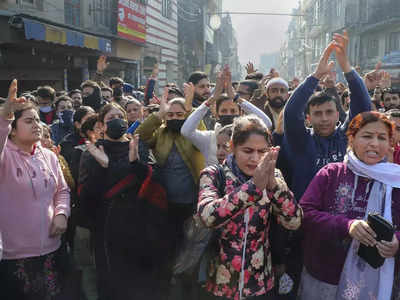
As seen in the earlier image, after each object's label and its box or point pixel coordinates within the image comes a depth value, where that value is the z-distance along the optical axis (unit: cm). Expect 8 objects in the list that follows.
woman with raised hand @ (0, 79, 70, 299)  278
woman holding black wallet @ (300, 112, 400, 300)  216
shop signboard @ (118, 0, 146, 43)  1712
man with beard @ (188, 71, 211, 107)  548
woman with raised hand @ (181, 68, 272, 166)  361
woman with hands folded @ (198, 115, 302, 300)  219
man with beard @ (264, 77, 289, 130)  477
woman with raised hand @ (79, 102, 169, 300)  320
